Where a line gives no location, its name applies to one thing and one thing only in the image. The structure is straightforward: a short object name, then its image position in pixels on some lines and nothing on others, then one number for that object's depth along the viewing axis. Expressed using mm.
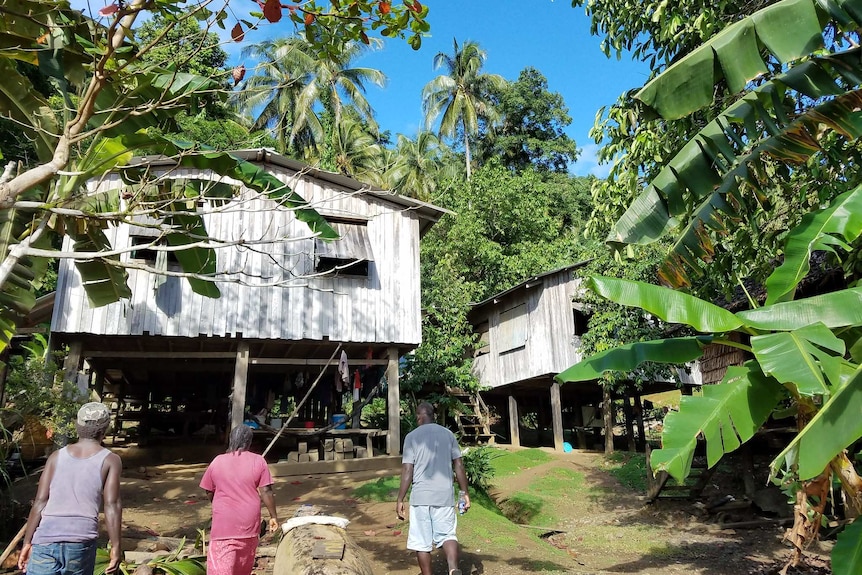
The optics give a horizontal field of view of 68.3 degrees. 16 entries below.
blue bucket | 14964
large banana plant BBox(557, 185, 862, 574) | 3531
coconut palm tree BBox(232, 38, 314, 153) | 31359
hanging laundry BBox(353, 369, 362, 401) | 15117
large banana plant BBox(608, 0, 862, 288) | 5023
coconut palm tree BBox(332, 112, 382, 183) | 32375
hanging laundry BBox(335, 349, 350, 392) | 13922
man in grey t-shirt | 6070
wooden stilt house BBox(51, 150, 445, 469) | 12883
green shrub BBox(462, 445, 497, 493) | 12102
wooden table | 13820
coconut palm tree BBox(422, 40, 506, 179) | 35438
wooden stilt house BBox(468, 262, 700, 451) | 19797
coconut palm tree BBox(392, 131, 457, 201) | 33062
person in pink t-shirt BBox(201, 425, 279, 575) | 5012
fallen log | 4902
